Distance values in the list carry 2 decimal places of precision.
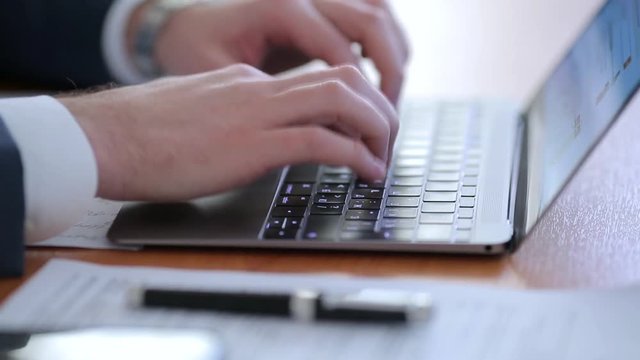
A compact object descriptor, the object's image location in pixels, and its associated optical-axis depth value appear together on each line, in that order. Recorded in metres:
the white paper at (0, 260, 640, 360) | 0.74
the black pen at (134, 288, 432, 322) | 0.76
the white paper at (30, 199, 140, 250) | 0.87
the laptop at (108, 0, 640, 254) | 0.85
